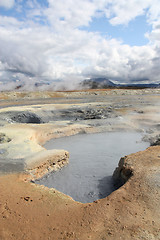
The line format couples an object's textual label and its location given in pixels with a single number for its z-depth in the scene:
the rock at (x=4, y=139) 8.07
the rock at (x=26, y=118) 13.88
